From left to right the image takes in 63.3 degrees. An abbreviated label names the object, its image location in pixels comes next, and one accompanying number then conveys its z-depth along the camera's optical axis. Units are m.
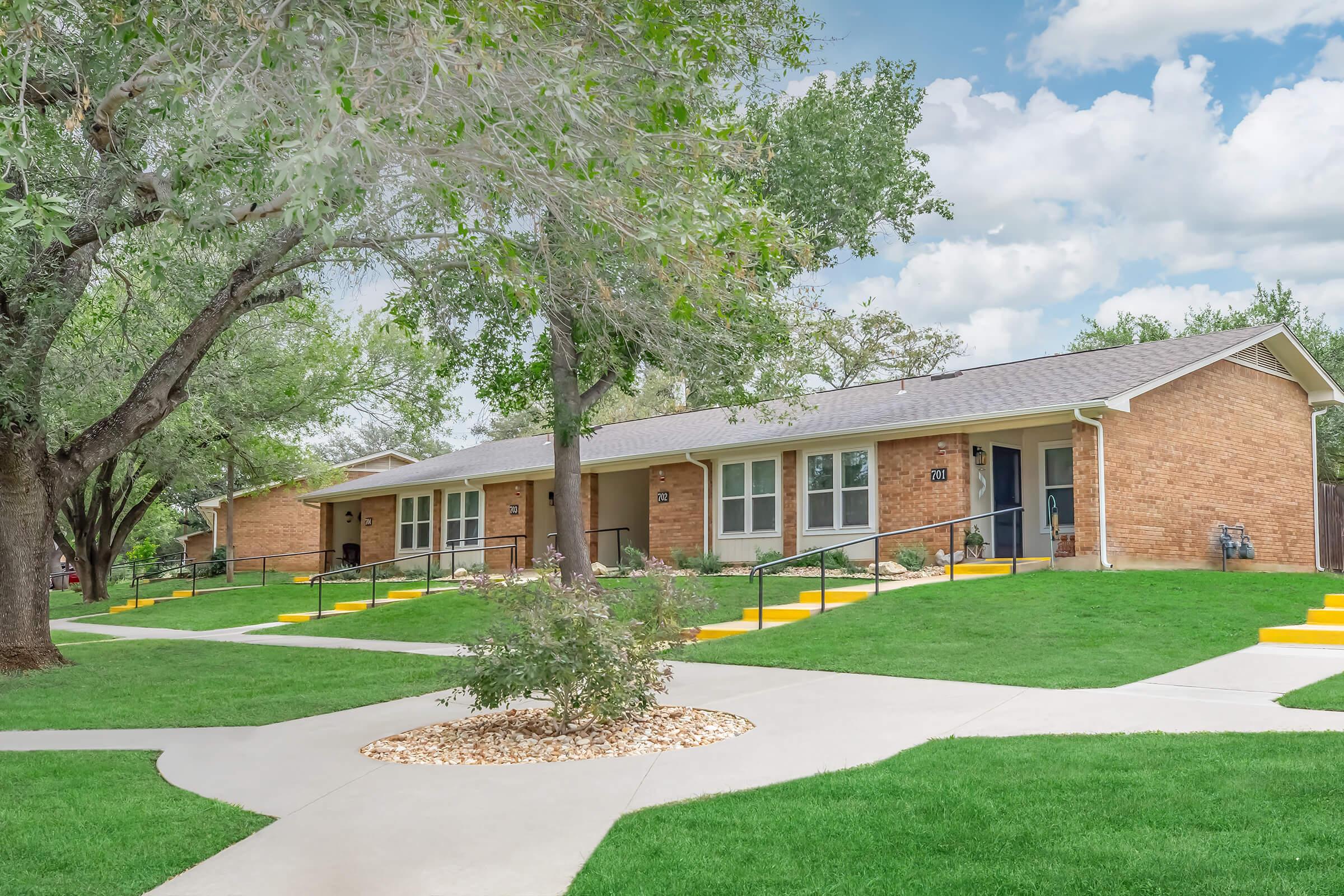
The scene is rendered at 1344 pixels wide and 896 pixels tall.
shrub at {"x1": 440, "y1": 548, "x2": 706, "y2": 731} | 7.56
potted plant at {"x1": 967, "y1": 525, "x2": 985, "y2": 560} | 18.16
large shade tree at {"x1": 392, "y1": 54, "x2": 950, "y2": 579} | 7.82
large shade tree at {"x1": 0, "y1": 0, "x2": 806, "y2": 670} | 6.31
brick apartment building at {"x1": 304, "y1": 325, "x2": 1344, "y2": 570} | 17.23
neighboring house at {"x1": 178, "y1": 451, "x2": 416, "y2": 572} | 40.34
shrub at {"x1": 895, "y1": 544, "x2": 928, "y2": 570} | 18.09
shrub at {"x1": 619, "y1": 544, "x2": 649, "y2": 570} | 21.77
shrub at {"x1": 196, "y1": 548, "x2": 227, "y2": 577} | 37.34
